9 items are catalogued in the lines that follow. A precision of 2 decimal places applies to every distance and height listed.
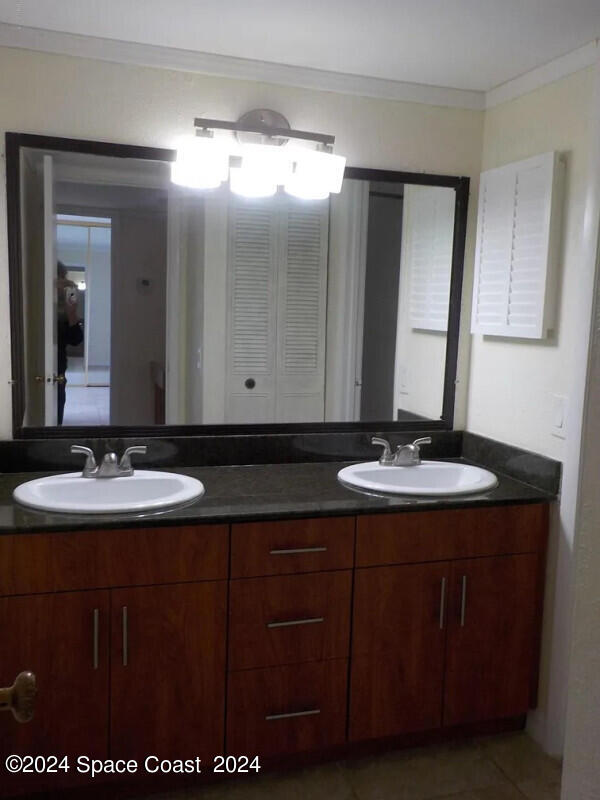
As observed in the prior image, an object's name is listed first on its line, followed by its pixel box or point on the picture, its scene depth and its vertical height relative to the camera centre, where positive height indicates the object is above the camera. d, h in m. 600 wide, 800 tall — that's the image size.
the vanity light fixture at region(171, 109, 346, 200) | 2.19 +0.52
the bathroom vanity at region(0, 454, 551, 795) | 1.79 -0.83
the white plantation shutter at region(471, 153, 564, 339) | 2.17 +0.28
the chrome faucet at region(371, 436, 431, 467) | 2.39 -0.44
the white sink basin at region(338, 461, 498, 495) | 2.23 -0.49
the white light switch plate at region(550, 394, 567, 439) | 2.16 -0.25
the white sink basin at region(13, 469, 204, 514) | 1.98 -0.50
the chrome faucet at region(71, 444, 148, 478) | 2.08 -0.45
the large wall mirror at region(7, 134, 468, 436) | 2.18 +0.08
